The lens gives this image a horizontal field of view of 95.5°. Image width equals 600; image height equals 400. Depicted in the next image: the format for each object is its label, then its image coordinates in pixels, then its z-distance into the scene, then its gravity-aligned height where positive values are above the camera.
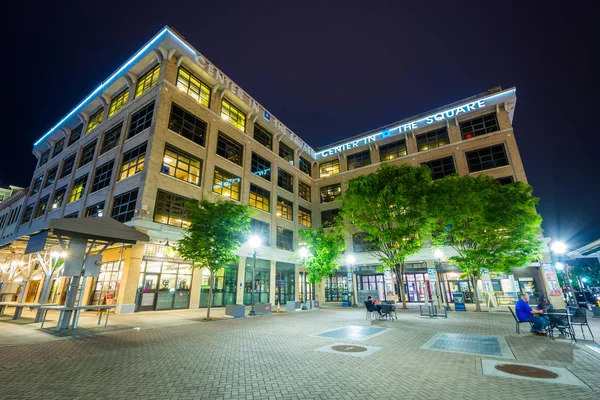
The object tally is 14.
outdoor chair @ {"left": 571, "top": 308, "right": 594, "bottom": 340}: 9.44 -1.16
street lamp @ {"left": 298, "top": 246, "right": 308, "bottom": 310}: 28.07 +3.26
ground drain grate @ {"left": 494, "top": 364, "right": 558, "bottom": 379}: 5.78 -1.87
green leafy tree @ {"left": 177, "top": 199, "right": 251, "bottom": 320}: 16.52 +3.08
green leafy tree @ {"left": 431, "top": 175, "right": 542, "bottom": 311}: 20.48 +4.63
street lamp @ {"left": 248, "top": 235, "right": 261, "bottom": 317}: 19.29 +3.03
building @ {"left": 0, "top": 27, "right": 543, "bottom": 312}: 20.75 +11.92
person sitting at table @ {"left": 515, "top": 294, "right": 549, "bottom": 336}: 10.59 -1.24
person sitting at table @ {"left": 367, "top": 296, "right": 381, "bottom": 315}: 15.91 -1.13
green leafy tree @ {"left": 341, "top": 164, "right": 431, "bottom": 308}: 20.02 +5.74
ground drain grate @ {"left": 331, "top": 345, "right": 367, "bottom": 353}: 8.18 -1.88
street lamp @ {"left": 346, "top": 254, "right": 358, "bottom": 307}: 29.35 +1.36
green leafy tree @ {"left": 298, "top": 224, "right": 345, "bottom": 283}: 26.83 +3.35
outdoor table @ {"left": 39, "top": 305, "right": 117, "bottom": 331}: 11.07 -0.77
